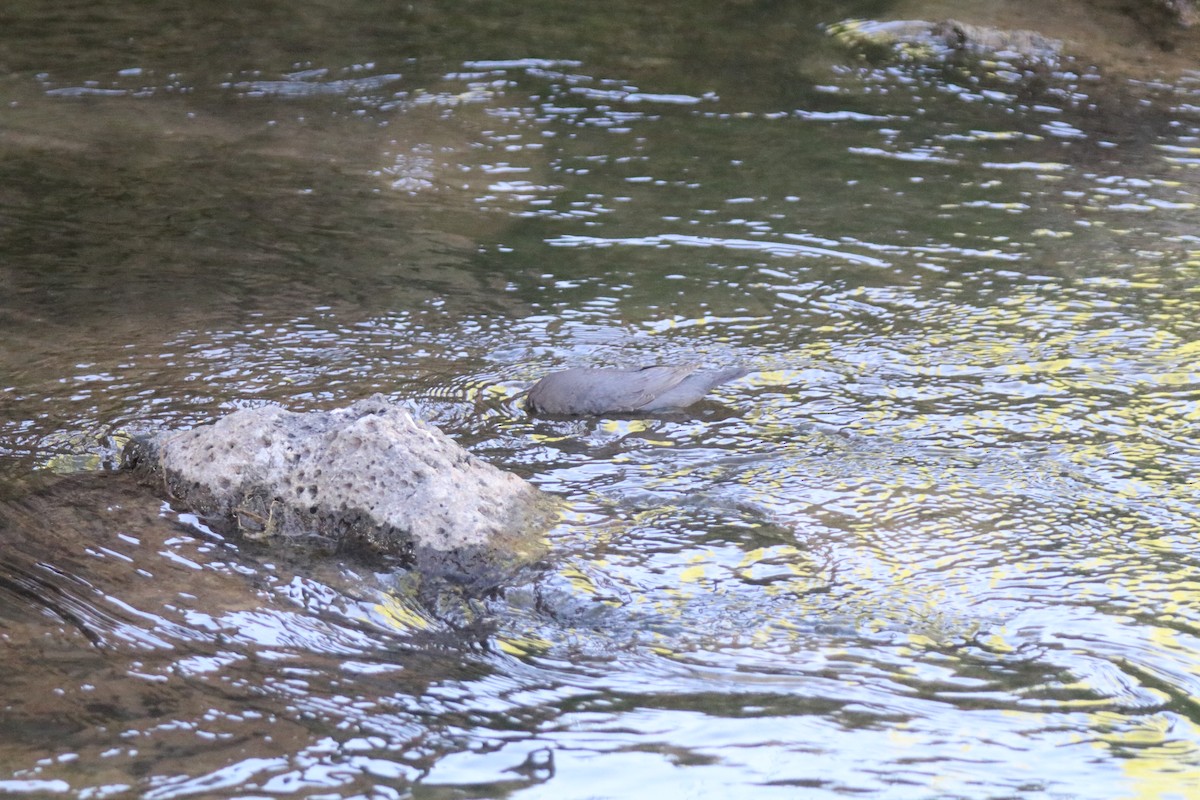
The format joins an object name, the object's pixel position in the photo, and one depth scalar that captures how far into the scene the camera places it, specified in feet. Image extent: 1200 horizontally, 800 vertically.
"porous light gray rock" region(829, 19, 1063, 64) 66.49
